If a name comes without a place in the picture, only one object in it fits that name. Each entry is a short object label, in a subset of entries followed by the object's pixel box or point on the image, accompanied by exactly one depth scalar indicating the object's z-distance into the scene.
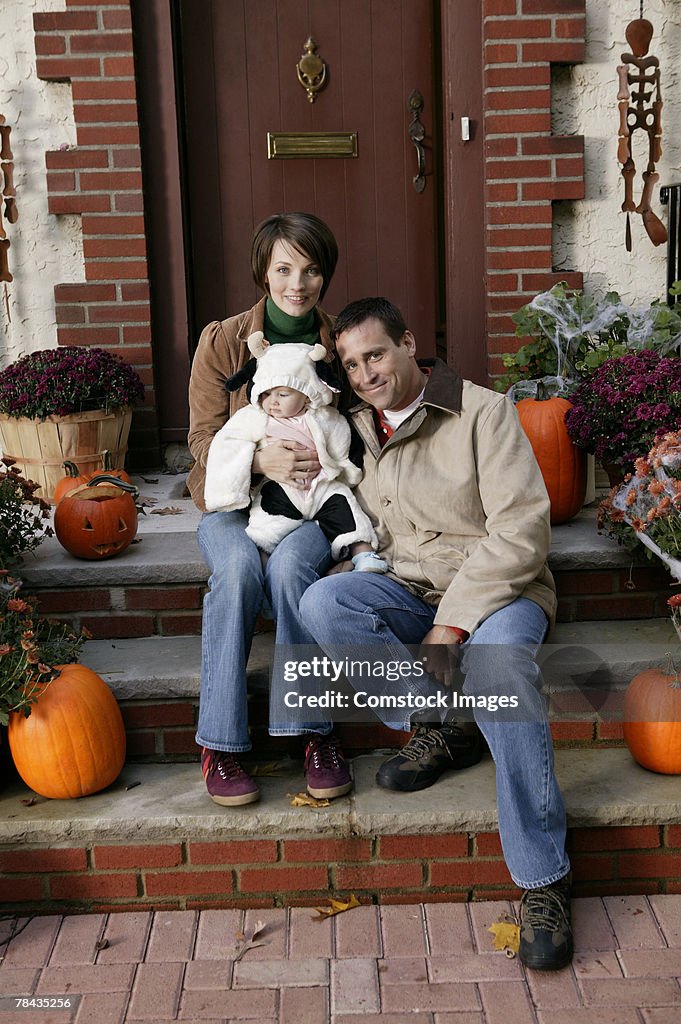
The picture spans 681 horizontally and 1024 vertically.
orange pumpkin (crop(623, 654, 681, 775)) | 2.65
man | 2.36
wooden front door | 4.45
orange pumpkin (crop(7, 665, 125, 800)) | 2.60
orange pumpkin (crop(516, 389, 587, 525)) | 3.50
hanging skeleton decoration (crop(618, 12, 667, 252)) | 4.09
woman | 2.60
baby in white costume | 2.80
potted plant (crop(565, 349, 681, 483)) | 3.30
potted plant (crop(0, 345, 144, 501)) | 3.95
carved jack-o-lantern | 3.21
